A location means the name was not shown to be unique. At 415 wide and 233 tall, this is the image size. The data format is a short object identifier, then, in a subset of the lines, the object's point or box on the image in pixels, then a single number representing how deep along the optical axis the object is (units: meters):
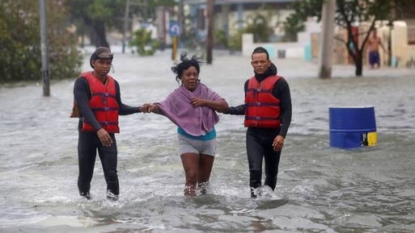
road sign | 66.38
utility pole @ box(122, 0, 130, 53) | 85.07
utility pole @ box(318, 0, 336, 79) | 35.22
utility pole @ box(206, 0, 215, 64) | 54.04
